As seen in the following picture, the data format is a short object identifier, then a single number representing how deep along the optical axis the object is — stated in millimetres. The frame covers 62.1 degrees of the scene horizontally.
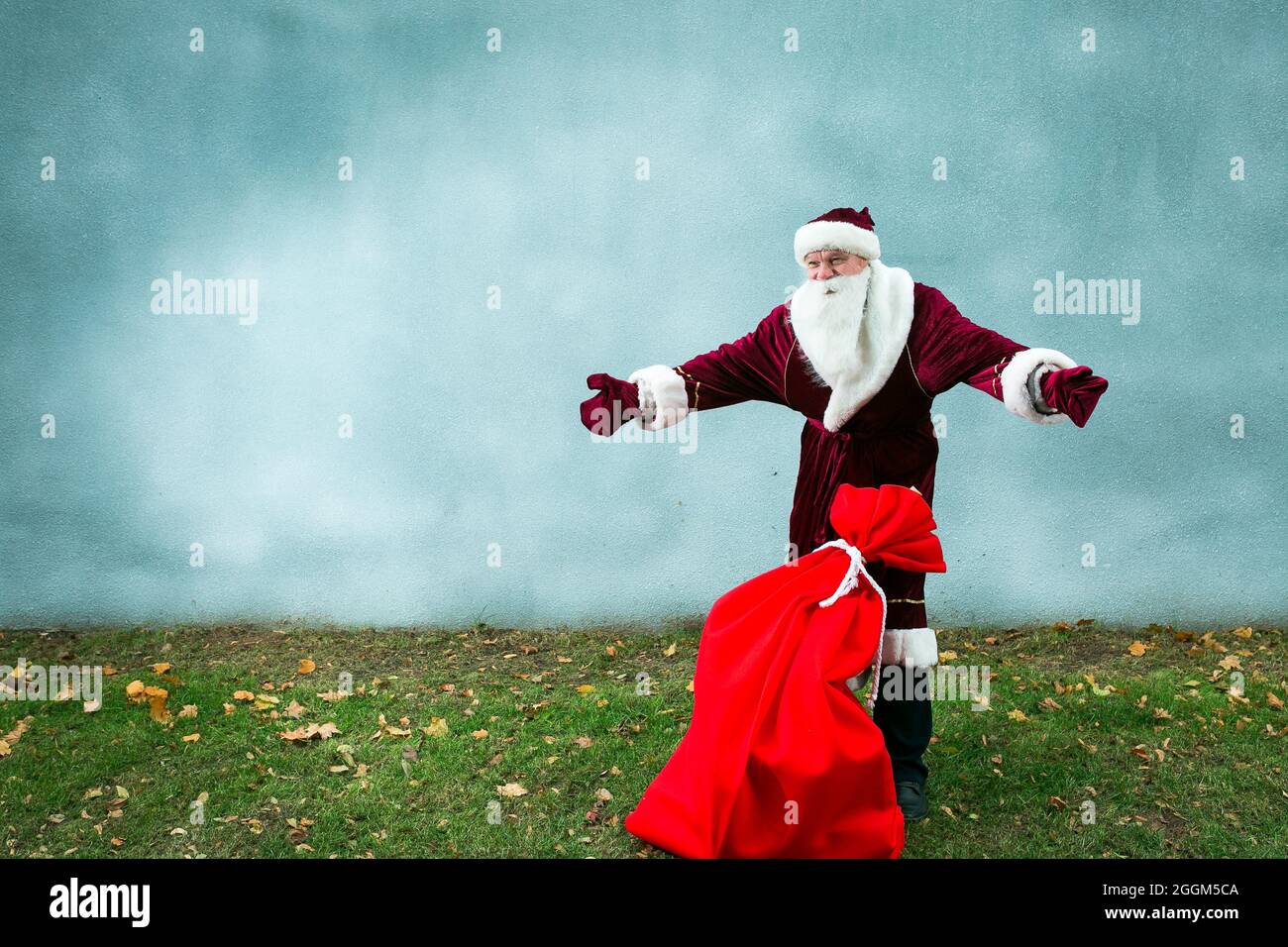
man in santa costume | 3553
